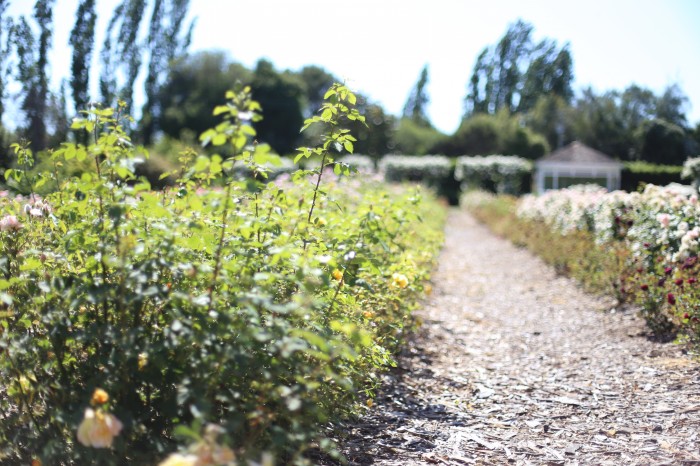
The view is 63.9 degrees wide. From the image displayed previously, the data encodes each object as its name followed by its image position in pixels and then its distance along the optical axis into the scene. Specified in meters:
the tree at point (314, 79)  52.69
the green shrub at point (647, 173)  24.41
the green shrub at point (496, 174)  26.78
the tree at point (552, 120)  43.07
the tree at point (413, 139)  45.19
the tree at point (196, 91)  38.84
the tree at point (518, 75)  48.91
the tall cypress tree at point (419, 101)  60.88
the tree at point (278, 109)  41.09
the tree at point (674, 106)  18.35
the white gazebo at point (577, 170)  27.11
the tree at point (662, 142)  20.20
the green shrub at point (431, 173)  29.12
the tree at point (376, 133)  37.81
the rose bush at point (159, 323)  1.59
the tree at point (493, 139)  41.97
